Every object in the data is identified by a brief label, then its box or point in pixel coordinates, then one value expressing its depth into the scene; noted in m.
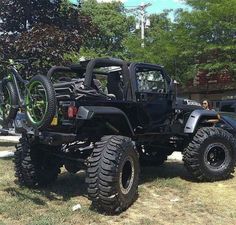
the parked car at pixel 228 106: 8.86
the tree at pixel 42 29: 6.77
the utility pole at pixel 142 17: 21.98
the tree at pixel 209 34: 12.88
